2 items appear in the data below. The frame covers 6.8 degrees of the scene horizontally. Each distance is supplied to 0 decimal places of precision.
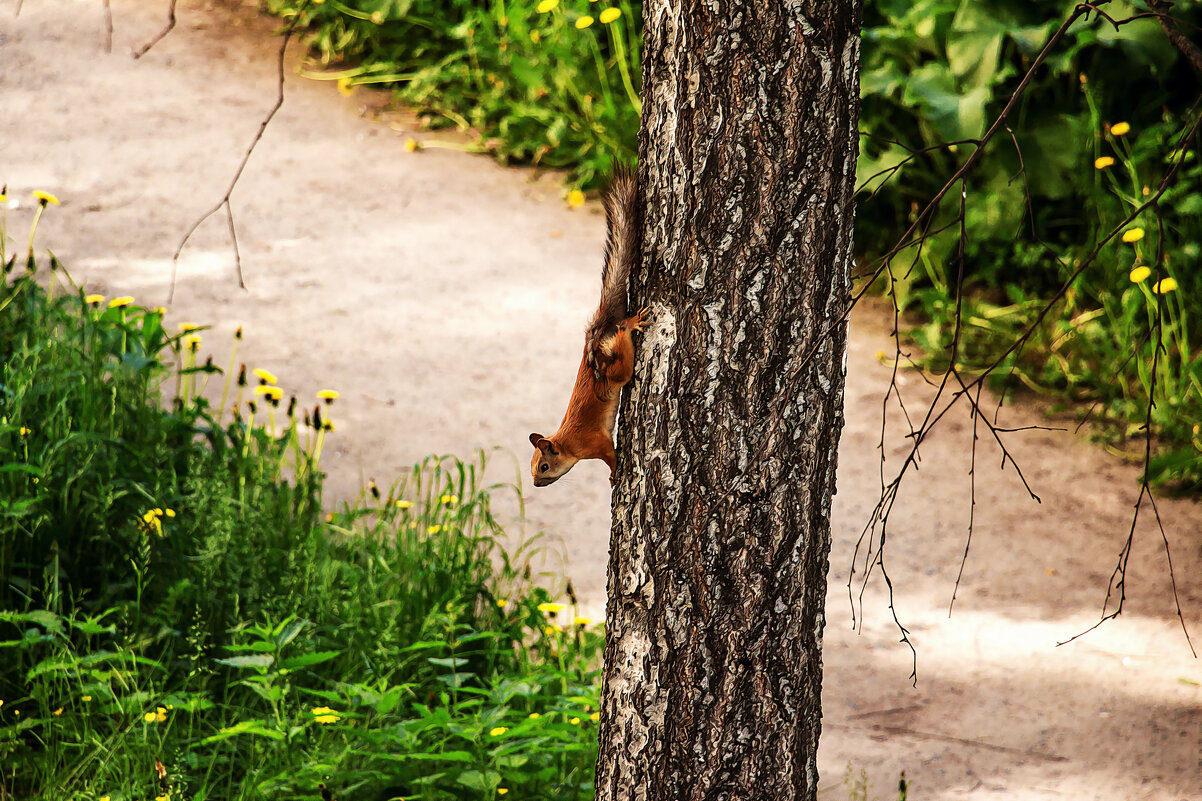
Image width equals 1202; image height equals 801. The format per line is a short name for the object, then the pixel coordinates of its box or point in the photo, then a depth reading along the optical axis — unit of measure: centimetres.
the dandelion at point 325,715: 1188
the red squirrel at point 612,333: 1156
